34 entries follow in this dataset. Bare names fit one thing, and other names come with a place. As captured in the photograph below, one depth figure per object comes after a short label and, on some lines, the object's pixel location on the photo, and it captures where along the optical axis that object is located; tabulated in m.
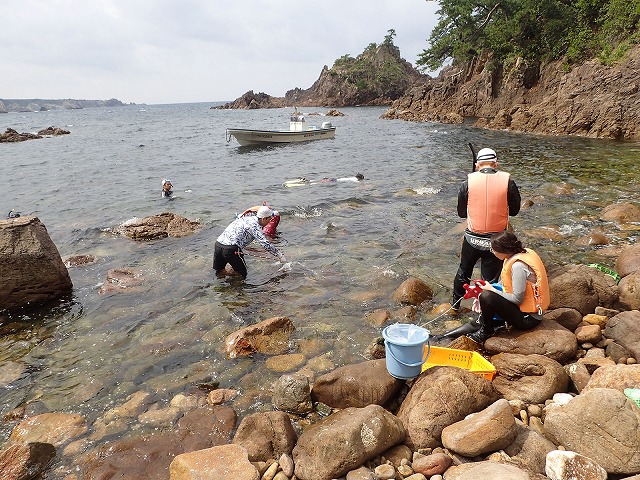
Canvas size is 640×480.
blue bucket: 4.50
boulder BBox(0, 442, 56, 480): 4.21
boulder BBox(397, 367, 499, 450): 4.10
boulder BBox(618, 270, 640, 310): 6.10
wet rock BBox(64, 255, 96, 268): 10.22
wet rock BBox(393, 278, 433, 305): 7.64
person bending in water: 8.54
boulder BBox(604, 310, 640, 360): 4.95
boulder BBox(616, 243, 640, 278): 7.23
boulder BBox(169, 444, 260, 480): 3.86
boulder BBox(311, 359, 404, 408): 4.79
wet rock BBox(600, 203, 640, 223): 10.87
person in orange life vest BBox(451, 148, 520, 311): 5.85
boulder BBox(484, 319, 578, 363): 5.05
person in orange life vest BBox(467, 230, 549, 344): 4.90
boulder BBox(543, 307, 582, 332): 5.75
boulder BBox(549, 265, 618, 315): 6.19
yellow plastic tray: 5.19
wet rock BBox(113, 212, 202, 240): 11.95
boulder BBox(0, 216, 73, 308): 7.64
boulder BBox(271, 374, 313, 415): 4.95
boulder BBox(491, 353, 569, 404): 4.52
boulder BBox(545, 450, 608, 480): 3.27
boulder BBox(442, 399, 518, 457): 3.72
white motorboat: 32.50
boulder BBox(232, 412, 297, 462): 4.23
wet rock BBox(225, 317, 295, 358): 6.33
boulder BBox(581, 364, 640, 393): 4.10
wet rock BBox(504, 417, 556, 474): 3.62
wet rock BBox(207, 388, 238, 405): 5.31
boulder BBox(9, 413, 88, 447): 4.81
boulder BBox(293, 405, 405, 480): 3.80
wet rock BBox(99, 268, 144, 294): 8.81
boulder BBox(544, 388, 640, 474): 3.36
